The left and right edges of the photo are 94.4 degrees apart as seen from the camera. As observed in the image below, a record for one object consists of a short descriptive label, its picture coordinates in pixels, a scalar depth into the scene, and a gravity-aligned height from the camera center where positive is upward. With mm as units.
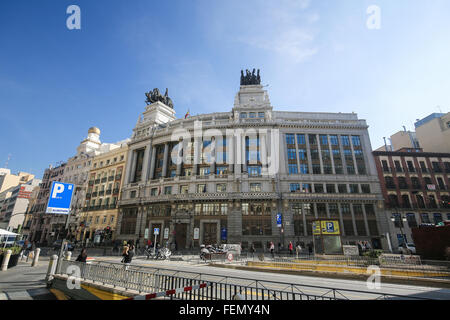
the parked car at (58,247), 32056 -2903
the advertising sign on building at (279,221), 33044 +1345
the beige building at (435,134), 46188 +21596
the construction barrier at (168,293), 5754 -1850
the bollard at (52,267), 11952 -2185
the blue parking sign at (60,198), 11797 +1622
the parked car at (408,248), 27678 -2247
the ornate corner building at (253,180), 36250 +9103
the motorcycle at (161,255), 24016 -2889
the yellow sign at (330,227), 22328 +360
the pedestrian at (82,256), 12803 -1721
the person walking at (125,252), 13727 -1513
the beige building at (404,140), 53453 +22953
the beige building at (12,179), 90312 +20274
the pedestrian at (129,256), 13368 -1702
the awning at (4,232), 21331 -498
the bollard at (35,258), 18906 -2702
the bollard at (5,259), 16078 -2389
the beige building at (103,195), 47141 +7655
